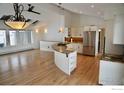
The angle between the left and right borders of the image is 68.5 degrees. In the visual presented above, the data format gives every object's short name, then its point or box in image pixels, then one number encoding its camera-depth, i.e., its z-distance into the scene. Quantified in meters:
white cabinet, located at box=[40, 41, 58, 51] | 7.40
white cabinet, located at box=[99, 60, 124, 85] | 2.43
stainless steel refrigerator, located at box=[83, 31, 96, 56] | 6.10
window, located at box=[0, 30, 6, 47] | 6.23
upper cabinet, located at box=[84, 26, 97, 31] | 6.15
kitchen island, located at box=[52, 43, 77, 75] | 3.50
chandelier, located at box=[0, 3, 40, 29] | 2.68
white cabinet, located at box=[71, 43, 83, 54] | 6.58
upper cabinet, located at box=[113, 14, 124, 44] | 2.51
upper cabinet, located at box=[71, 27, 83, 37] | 7.42
